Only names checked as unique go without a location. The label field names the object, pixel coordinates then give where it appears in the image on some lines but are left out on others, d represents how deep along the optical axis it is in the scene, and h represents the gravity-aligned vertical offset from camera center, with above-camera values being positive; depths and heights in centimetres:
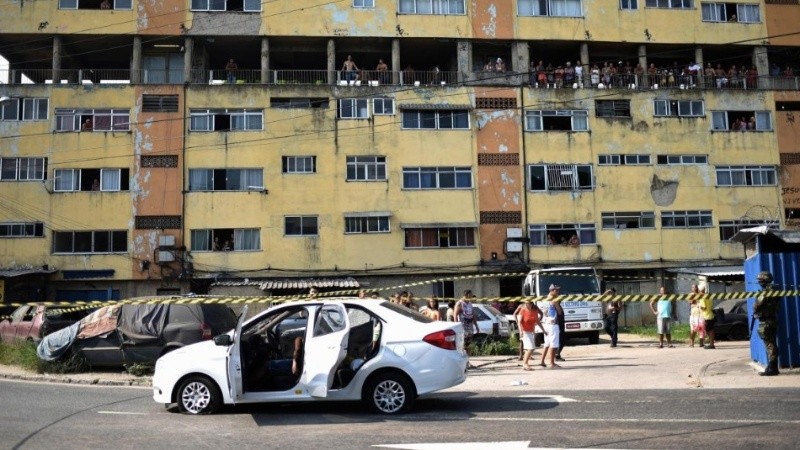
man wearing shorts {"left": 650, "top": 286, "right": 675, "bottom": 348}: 2173 -82
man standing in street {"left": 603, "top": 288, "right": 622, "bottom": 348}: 2283 -89
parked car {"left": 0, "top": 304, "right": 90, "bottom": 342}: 2073 -46
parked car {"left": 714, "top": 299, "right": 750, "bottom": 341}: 2489 -132
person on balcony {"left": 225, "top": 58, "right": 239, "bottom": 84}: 3992 +1218
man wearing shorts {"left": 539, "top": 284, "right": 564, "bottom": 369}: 1566 -71
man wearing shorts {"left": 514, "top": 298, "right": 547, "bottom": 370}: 1551 -69
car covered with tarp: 1582 -62
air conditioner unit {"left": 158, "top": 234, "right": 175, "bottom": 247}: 3759 +306
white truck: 2416 +0
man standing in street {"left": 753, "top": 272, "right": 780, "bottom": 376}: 1273 -60
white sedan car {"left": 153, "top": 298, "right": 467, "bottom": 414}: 971 -84
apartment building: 3812 +782
